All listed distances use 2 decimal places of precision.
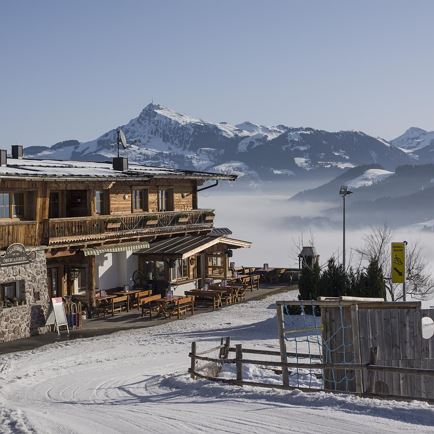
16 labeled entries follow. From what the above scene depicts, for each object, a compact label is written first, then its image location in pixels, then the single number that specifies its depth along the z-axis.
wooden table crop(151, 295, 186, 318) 30.28
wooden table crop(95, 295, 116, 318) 30.39
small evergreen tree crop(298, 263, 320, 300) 30.64
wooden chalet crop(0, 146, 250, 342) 26.70
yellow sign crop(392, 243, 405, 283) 23.38
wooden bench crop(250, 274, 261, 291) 39.53
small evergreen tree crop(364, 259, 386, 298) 28.64
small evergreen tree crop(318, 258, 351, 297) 29.45
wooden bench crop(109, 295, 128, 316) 30.48
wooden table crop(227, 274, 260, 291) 38.83
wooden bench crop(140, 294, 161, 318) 30.33
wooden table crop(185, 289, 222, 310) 33.00
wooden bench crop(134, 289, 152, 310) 32.22
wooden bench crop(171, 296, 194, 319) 30.44
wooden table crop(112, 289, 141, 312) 31.64
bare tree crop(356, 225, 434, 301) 41.83
